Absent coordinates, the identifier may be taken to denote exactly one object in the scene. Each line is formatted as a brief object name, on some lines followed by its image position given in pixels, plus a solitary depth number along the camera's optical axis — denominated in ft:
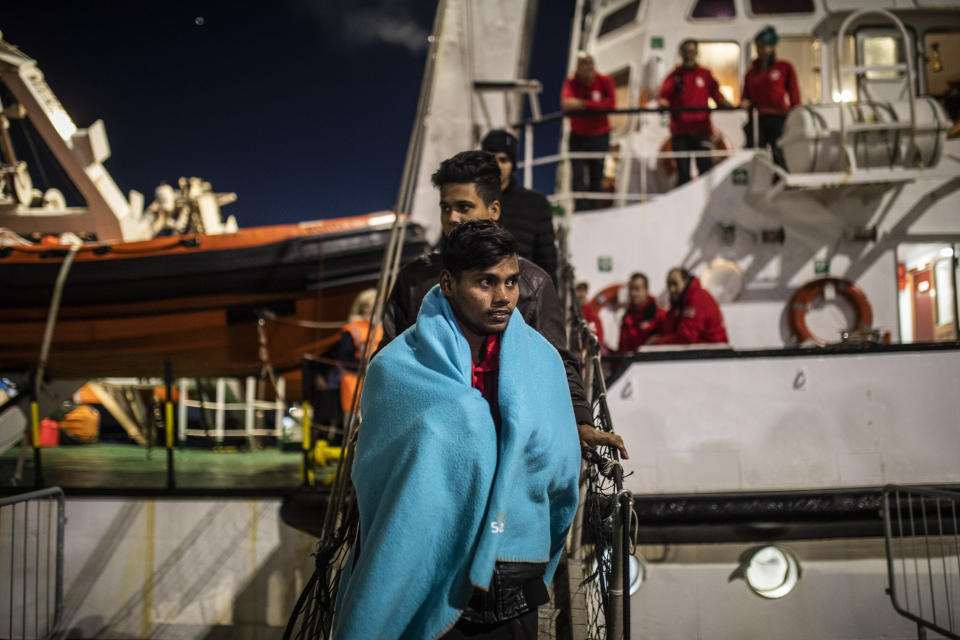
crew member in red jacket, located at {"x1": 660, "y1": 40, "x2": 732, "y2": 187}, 23.77
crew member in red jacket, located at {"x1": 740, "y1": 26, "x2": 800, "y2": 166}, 22.74
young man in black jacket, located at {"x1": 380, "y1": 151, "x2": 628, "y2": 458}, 6.71
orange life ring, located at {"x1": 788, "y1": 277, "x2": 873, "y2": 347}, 20.90
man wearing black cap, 10.19
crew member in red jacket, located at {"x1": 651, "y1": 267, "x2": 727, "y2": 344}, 16.49
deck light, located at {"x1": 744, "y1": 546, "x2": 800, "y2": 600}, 12.99
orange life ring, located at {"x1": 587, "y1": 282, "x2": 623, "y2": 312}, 21.72
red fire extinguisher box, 31.86
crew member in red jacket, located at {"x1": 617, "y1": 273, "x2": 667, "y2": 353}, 18.62
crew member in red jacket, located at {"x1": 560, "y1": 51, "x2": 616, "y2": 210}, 23.72
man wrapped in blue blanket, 4.60
